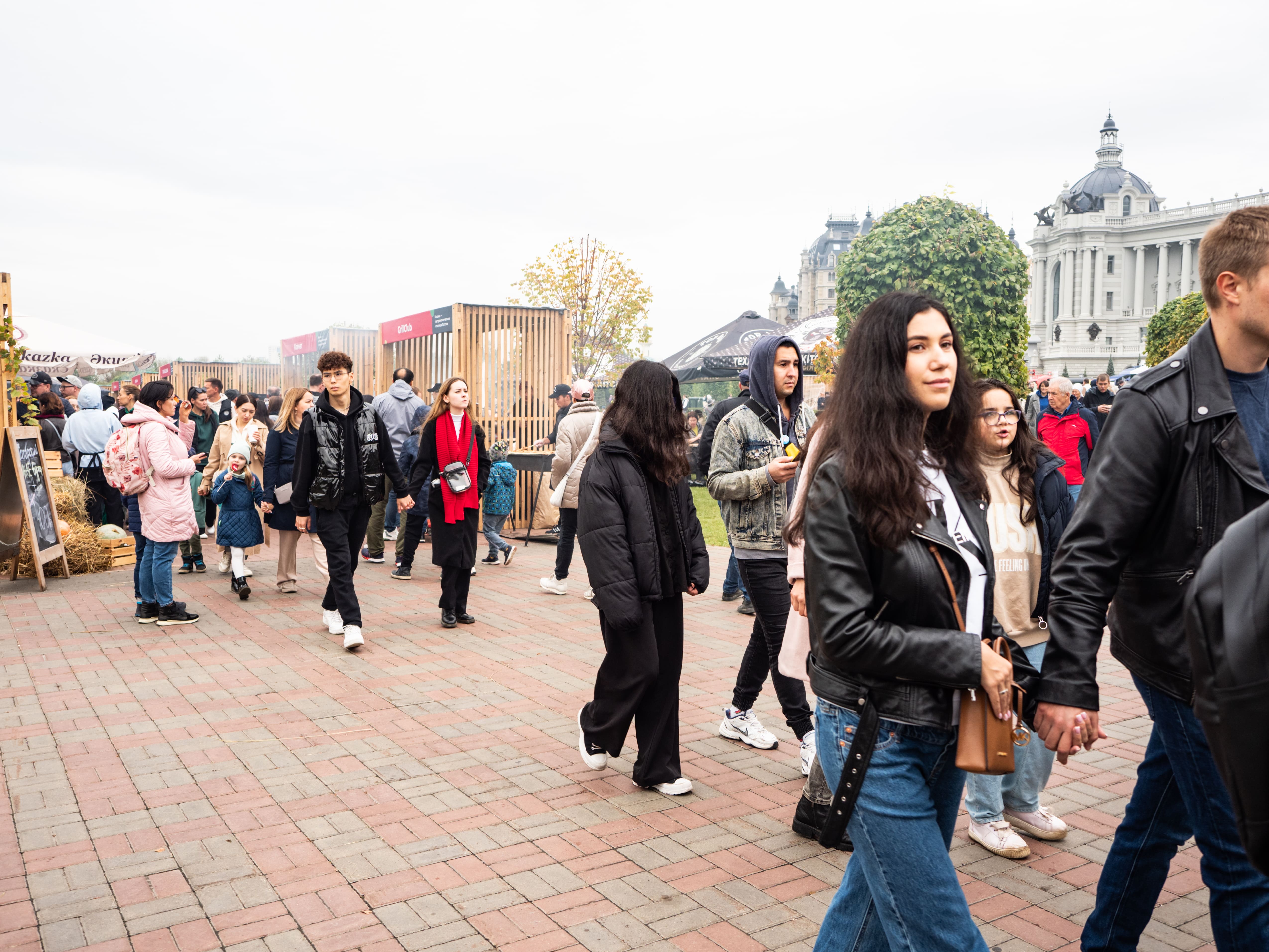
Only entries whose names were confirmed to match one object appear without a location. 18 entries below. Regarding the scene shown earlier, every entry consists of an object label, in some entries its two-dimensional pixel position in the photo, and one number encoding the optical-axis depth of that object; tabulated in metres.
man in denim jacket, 4.98
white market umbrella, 17.11
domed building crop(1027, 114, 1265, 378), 117.50
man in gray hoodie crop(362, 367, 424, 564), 12.13
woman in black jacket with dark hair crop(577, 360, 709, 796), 4.57
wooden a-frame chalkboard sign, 10.12
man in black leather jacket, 2.37
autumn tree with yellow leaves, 34.34
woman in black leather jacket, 2.14
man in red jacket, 12.17
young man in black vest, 7.62
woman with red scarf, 8.37
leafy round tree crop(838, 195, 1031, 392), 25.81
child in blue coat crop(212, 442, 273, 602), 9.70
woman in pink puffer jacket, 8.19
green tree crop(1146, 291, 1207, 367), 56.34
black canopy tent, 22.80
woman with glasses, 4.04
